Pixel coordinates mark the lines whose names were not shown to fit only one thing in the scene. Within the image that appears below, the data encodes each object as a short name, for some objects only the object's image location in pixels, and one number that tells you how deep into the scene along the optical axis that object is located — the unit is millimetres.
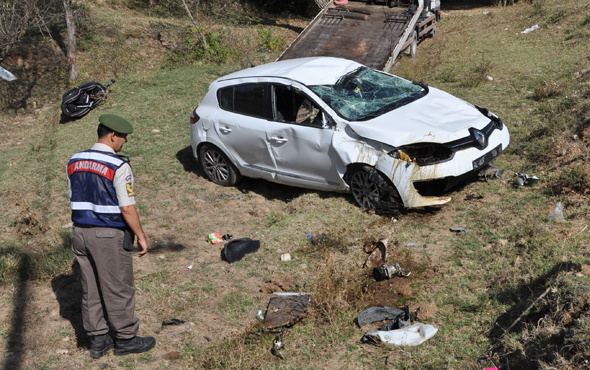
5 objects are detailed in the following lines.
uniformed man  4359
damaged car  6301
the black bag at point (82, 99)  12141
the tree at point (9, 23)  12219
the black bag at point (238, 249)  6242
